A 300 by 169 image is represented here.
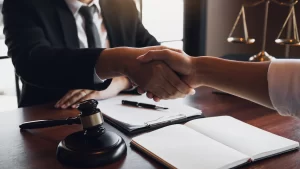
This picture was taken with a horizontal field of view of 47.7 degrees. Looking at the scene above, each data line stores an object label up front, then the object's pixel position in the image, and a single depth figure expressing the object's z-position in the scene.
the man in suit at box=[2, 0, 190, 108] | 1.05
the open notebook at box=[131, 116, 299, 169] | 0.70
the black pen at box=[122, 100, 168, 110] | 1.03
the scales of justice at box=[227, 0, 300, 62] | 1.38
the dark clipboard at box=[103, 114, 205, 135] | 0.88
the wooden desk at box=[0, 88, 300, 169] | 0.72
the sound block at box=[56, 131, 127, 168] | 0.71
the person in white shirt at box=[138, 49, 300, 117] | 0.76
